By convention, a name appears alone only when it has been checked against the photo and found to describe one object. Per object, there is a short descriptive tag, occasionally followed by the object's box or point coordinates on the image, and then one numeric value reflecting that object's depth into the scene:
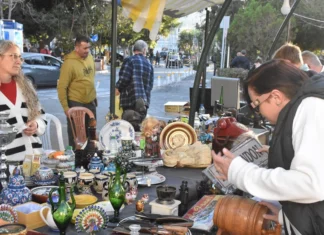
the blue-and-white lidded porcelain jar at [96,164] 2.40
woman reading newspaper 1.23
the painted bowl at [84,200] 1.91
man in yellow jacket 4.68
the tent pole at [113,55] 4.00
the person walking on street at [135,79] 5.21
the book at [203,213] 1.83
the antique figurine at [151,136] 2.94
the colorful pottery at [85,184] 2.15
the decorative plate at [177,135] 3.18
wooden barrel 1.55
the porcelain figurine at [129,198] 2.07
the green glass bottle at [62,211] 1.59
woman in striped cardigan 2.72
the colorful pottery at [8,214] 1.67
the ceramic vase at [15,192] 1.89
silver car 14.28
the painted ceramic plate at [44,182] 2.21
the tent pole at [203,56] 3.64
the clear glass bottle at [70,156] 2.36
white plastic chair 3.65
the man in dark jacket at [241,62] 12.24
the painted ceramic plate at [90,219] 1.66
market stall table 1.75
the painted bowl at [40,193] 2.01
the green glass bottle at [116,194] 1.82
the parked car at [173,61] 33.94
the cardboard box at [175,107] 4.91
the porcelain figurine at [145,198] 2.10
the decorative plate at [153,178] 2.43
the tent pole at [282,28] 6.03
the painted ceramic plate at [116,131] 3.01
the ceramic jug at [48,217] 1.70
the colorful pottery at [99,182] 2.16
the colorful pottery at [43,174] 2.22
